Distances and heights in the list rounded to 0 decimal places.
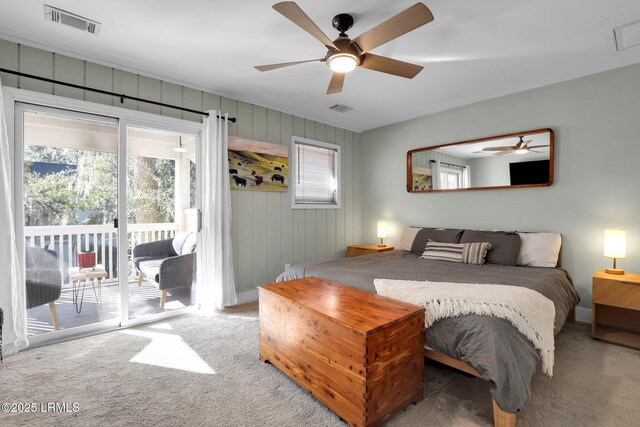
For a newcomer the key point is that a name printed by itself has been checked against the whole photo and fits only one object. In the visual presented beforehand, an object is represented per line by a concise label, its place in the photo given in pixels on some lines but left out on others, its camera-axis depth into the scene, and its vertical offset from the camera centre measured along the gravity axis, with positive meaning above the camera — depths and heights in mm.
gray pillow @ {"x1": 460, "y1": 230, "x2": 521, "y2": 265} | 3143 -369
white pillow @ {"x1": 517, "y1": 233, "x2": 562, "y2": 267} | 3047 -393
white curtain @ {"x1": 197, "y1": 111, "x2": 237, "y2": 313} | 3369 -1
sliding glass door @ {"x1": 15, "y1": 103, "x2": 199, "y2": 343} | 2604 -31
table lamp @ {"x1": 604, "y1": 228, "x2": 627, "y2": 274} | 2678 -301
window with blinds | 4422 +604
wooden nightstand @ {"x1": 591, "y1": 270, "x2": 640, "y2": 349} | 2506 -925
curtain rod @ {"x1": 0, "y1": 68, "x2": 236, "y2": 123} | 2402 +1120
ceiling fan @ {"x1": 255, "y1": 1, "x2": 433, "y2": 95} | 1658 +1102
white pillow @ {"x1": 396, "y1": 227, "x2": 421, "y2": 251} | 4090 -343
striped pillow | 3178 -434
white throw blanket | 1715 -561
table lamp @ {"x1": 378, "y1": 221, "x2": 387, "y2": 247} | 4676 -260
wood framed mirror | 3354 +609
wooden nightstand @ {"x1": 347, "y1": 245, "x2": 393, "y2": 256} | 4461 -545
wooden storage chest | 1521 -768
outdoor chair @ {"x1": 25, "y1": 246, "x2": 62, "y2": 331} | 2576 -555
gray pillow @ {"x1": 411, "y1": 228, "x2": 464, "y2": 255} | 3673 -303
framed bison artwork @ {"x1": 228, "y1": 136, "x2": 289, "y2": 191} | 3680 +627
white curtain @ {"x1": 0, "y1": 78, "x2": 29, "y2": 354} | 2318 -414
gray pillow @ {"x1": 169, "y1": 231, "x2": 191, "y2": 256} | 3387 -308
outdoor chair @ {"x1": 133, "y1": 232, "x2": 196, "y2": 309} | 3199 -519
